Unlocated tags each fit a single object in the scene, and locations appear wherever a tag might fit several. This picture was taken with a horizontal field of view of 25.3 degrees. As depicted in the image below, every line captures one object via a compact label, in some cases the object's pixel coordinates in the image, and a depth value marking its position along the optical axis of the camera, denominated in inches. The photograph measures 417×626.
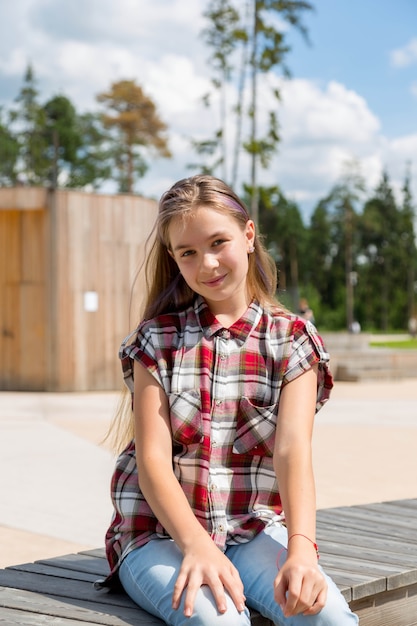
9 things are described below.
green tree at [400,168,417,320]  2726.4
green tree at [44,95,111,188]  2404.0
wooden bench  94.5
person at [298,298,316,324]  767.7
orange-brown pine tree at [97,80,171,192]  1787.6
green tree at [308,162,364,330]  2618.1
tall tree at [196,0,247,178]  919.7
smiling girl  94.3
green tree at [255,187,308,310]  2770.7
